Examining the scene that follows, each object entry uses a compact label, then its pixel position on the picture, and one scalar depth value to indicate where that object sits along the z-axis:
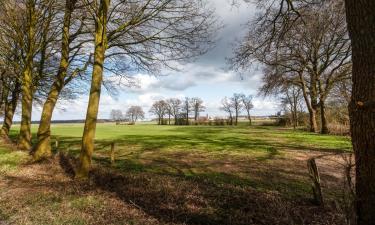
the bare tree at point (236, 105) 105.00
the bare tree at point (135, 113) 138.77
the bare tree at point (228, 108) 106.61
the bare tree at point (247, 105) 102.38
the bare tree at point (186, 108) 112.47
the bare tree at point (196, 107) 114.62
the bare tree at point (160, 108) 115.94
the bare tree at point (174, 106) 114.04
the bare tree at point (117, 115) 148.86
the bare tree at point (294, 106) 56.00
